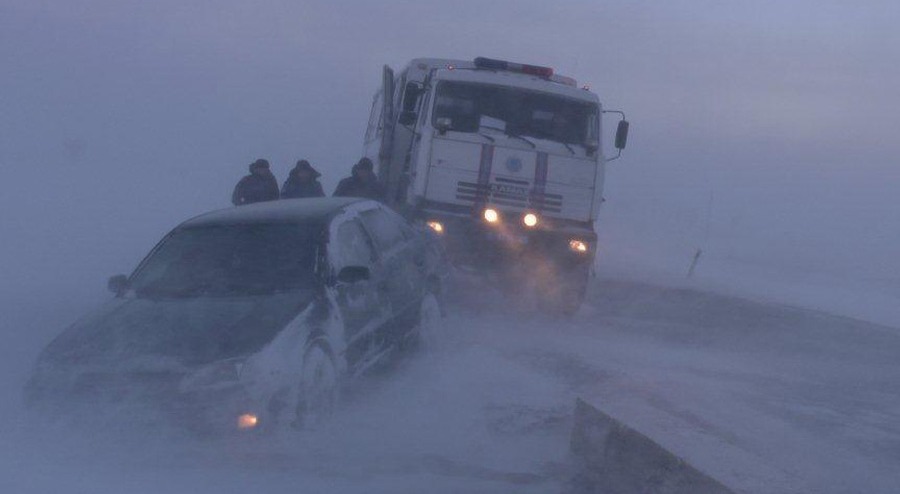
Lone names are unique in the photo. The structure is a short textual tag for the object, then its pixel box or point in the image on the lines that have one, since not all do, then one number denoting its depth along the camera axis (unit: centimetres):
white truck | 1300
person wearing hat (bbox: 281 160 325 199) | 1357
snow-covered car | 646
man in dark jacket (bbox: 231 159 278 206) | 1336
